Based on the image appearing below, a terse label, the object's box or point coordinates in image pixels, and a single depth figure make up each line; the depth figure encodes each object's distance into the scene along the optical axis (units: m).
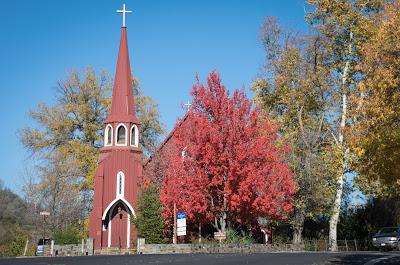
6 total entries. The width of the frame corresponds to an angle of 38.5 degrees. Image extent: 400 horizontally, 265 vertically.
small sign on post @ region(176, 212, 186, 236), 27.98
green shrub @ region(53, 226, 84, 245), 36.44
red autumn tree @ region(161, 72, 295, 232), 29.58
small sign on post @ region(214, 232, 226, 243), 30.59
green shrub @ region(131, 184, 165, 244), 34.16
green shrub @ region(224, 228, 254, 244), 30.41
